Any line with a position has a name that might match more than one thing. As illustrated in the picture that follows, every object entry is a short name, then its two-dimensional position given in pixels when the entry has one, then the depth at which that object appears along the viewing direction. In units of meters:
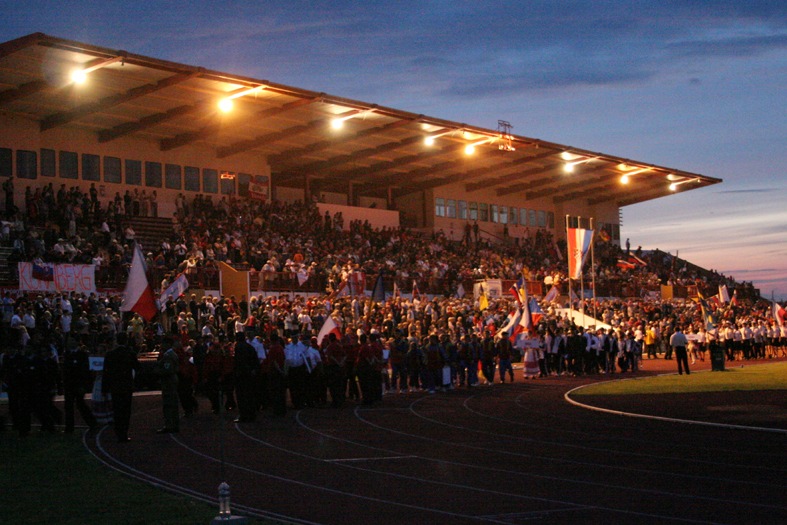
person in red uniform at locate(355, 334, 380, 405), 23.91
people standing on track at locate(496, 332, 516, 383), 31.70
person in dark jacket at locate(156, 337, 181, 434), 17.89
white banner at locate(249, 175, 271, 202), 51.44
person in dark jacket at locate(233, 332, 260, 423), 19.81
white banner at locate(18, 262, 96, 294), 32.28
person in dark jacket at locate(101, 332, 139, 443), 16.67
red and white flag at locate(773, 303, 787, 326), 52.22
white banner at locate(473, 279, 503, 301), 50.28
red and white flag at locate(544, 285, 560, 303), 46.16
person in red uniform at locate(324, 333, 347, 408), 23.66
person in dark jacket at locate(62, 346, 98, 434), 18.19
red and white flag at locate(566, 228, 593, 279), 40.94
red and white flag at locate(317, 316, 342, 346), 27.21
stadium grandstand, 37.56
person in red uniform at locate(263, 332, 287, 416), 21.52
